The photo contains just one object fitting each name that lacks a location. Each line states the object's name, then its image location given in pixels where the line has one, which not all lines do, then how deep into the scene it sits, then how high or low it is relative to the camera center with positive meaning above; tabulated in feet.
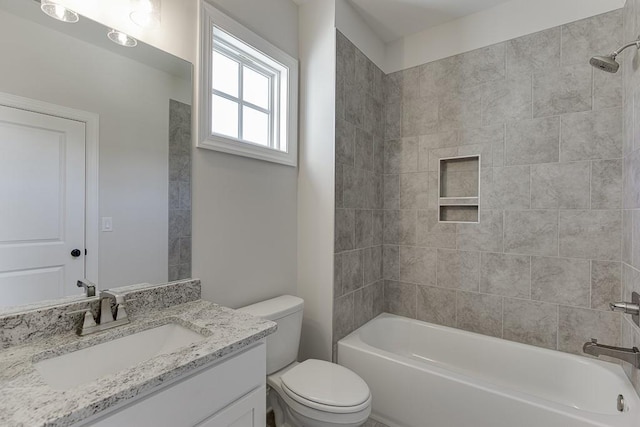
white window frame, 4.92 +2.35
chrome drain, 4.64 -3.00
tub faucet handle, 4.31 -1.39
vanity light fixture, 3.98 +2.72
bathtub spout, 4.51 -2.15
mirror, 3.13 +0.65
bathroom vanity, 2.26 -1.46
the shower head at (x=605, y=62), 4.61 +2.40
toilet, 4.43 -2.84
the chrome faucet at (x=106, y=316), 3.49 -1.31
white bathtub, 4.49 -3.13
